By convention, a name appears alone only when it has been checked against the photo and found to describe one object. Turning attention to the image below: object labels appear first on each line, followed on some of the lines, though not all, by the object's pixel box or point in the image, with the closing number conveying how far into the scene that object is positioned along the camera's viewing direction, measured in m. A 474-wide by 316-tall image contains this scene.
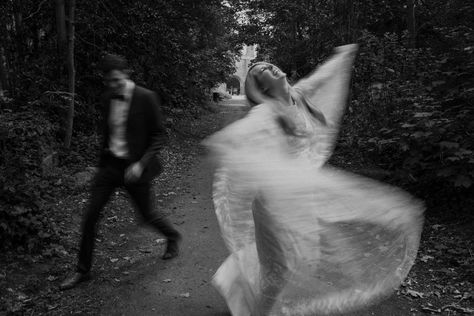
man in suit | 3.79
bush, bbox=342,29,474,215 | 5.70
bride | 2.59
